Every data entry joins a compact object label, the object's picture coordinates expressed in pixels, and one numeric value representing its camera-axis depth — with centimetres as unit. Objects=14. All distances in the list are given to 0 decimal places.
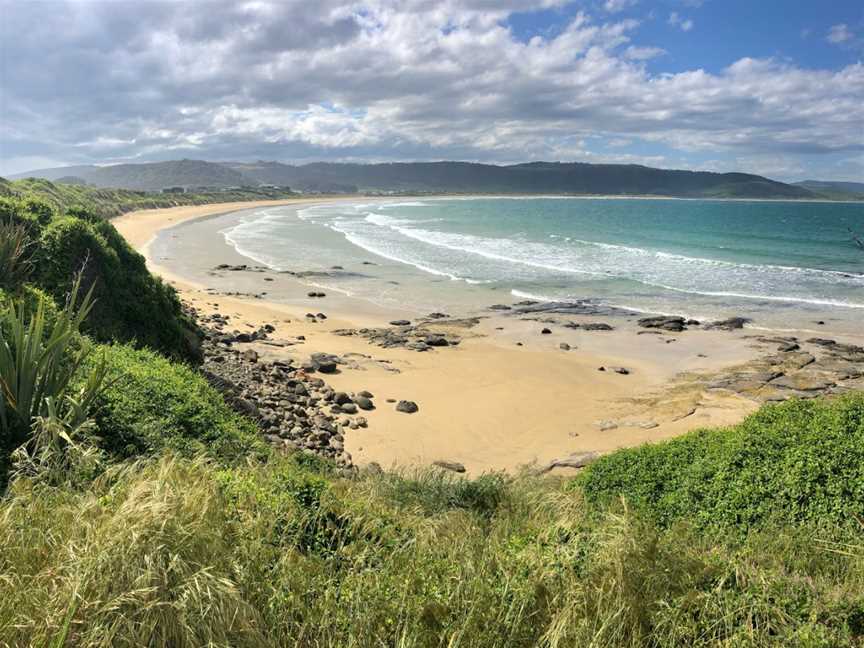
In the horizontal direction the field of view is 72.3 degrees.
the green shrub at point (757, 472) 588
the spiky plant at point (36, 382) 534
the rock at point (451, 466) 975
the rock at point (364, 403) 1221
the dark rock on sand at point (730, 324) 2055
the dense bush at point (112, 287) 1019
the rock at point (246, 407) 972
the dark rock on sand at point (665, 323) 2034
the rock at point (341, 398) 1221
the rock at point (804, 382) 1421
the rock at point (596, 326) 2045
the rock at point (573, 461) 992
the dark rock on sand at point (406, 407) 1235
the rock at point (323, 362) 1428
